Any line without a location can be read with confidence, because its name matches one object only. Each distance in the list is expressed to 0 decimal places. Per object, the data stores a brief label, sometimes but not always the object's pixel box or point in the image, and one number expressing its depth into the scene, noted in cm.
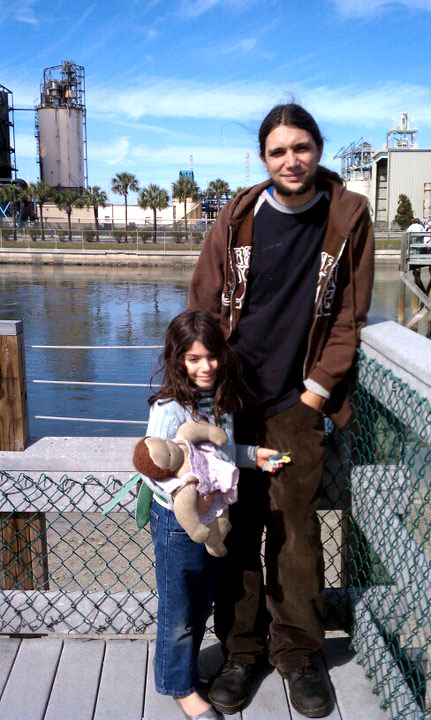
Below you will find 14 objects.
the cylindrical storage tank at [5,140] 8031
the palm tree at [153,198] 6700
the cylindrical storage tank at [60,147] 8131
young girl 260
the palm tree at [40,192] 7044
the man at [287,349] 272
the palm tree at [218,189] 7138
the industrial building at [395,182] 6128
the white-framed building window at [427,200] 6012
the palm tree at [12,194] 7031
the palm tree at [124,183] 6962
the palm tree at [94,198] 6962
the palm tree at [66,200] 6819
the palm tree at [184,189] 7025
